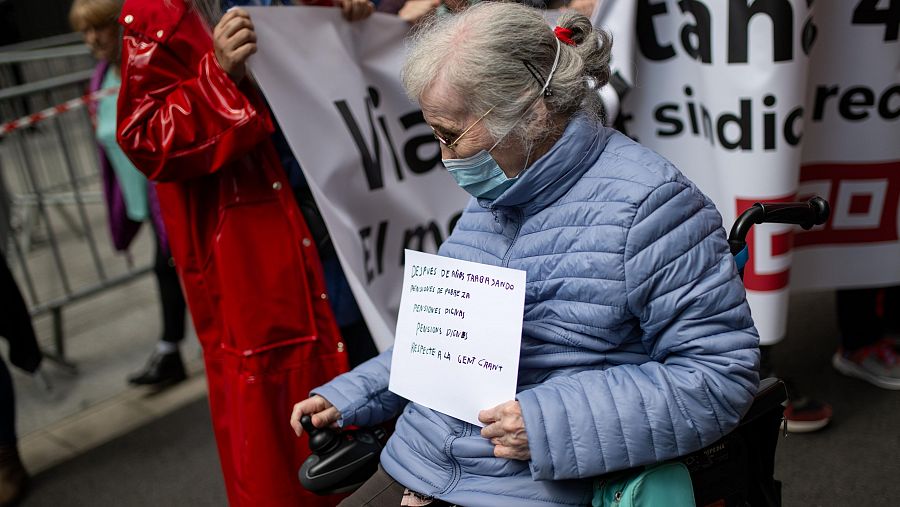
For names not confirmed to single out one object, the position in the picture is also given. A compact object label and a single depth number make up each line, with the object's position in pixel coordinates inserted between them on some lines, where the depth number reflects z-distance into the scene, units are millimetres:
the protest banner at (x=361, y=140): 2551
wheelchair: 1683
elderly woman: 1551
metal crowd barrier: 4828
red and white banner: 2844
